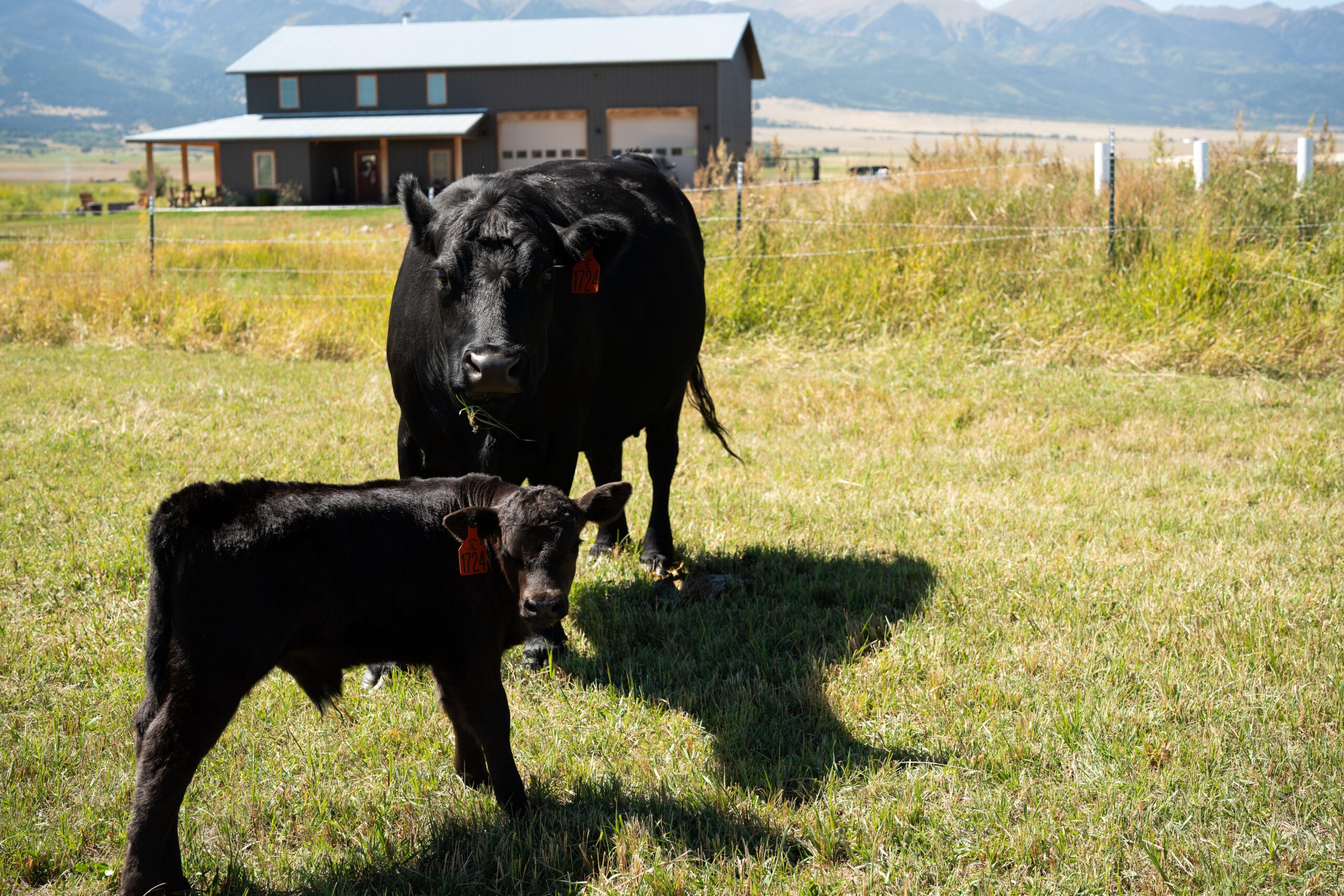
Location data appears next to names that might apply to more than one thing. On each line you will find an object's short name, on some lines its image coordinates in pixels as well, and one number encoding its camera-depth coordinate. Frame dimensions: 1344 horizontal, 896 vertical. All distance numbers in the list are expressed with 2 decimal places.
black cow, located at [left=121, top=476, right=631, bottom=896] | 2.82
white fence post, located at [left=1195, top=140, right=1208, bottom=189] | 12.40
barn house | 41.56
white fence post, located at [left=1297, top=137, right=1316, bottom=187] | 12.15
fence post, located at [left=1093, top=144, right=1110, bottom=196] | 12.42
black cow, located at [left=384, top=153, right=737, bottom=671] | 4.16
